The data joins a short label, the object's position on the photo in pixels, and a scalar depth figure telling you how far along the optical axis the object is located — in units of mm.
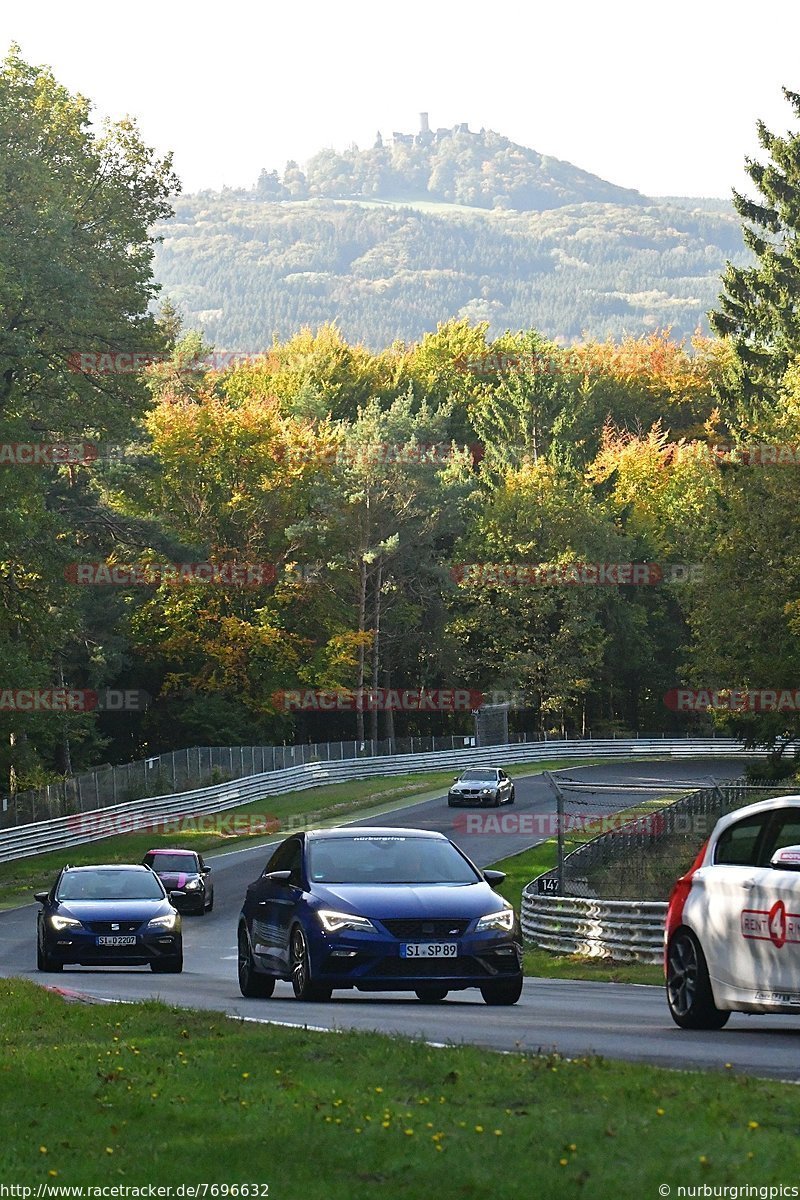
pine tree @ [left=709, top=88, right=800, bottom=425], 75062
